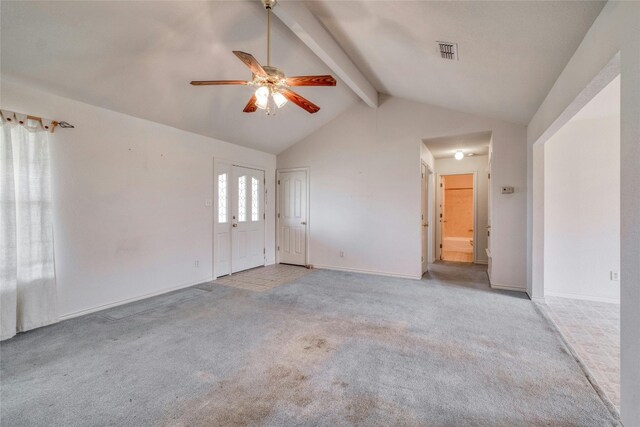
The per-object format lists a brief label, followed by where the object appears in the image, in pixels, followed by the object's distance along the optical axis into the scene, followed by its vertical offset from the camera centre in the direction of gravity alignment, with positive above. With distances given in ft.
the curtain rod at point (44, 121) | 8.99 +3.09
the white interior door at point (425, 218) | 17.44 -0.51
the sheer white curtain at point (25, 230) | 8.87 -0.64
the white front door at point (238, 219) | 16.67 -0.58
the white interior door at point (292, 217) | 19.97 -0.52
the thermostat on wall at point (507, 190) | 14.23 +1.00
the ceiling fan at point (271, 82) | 7.79 +3.72
